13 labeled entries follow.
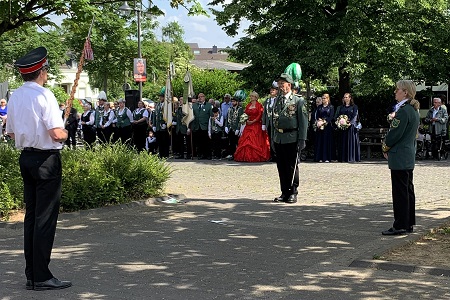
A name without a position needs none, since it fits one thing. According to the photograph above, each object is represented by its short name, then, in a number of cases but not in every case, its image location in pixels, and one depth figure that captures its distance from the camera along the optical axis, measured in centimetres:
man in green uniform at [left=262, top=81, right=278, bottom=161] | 1289
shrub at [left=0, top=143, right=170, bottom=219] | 1080
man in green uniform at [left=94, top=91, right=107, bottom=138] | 2598
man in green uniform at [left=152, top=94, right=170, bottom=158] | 2373
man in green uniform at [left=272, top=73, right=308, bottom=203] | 1238
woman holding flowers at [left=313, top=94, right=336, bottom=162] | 2144
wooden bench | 2256
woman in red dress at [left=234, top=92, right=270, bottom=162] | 2123
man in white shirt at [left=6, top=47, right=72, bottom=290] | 661
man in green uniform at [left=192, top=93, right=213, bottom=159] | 2303
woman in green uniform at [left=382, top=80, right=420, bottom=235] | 919
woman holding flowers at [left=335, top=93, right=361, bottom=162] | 2123
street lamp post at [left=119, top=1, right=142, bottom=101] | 1616
